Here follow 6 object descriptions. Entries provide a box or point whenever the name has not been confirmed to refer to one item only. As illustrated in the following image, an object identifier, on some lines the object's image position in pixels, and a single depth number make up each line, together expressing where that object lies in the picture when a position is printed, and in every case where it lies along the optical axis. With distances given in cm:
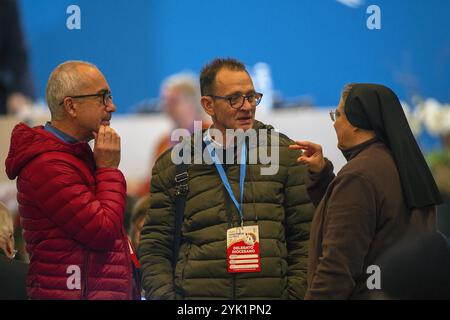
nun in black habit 706
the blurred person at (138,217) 948
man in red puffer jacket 743
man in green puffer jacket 778
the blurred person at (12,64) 1279
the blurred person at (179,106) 1196
